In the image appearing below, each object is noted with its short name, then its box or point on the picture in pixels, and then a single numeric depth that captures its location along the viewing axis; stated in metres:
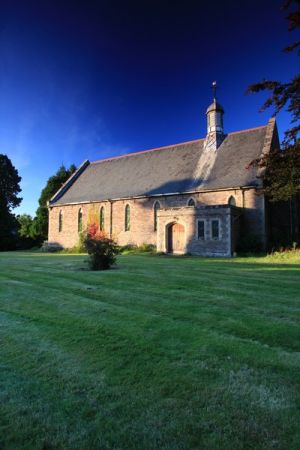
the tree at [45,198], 41.03
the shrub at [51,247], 33.47
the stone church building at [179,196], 22.64
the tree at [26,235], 41.67
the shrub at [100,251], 12.28
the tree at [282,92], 9.96
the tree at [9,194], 41.53
